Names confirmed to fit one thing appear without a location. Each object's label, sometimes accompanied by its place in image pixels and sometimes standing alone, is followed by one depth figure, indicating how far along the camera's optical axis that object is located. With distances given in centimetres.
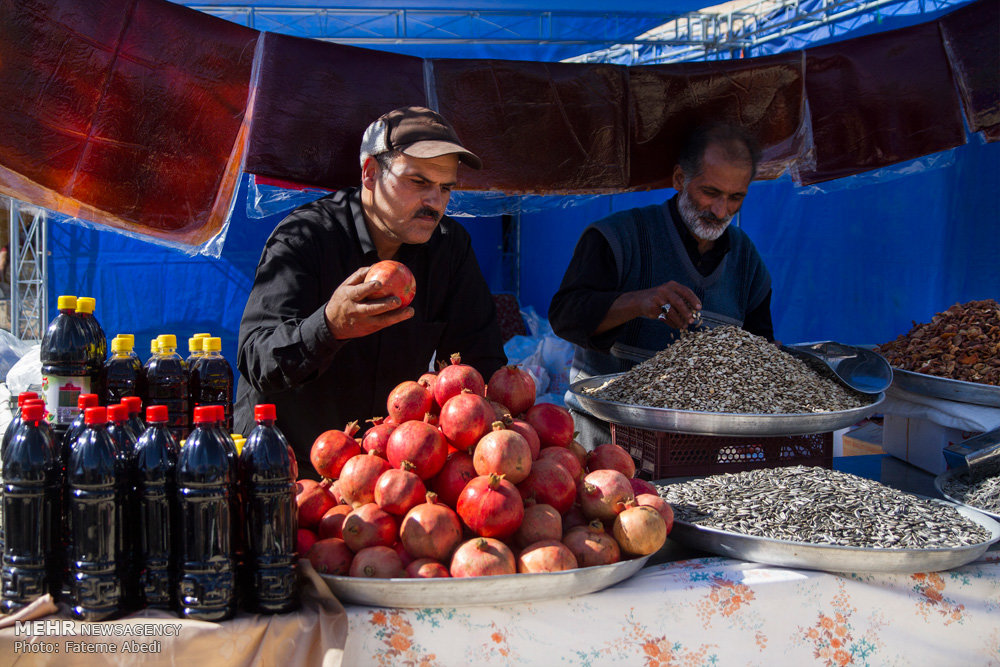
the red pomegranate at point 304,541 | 141
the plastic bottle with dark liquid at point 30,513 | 123
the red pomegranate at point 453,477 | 149
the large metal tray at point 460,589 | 129
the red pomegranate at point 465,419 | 148
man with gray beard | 291
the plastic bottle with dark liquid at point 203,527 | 124
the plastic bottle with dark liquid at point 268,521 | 128
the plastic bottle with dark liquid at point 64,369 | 149
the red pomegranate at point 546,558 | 133
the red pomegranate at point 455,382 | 159
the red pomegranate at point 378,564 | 133
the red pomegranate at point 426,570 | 132
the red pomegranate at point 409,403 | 159
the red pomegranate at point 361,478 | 148
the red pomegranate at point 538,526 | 141
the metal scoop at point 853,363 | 243
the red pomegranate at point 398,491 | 141
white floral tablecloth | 133
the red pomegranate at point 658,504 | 153
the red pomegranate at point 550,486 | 150
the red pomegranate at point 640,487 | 167
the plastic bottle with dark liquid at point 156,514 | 125
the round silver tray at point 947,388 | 245
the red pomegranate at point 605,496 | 153
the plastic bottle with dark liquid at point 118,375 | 162
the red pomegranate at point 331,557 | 137
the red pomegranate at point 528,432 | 154
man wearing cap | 202
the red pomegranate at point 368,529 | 139
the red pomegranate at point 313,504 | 150
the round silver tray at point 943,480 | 199
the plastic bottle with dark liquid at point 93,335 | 158
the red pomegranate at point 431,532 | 136
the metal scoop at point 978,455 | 212
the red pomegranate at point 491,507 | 137
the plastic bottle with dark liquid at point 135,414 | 138
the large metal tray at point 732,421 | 199
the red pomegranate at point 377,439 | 154
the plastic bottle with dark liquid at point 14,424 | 128
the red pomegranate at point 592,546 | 142
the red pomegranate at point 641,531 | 145
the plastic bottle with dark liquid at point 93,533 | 122
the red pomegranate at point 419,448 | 146
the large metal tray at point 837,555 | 149
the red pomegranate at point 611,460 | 169
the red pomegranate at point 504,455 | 142
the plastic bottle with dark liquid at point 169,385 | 170
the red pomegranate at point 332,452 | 159
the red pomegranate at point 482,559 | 131
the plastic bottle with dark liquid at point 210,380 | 174
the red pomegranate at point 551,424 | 165
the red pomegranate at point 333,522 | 145
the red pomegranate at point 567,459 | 155
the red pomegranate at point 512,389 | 168
